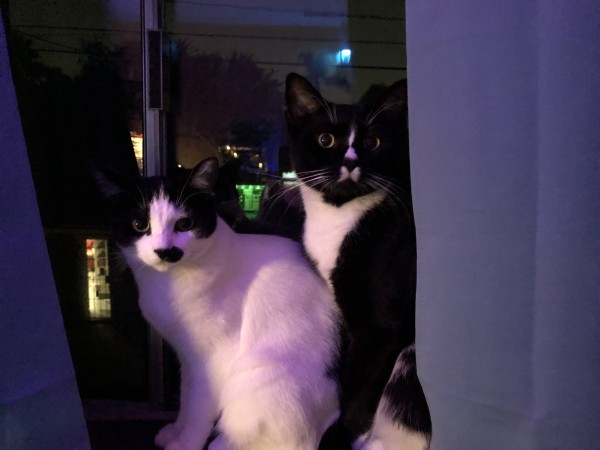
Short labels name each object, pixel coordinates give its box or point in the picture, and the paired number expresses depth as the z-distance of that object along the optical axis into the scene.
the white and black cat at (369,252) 0.95
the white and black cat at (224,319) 0.94
